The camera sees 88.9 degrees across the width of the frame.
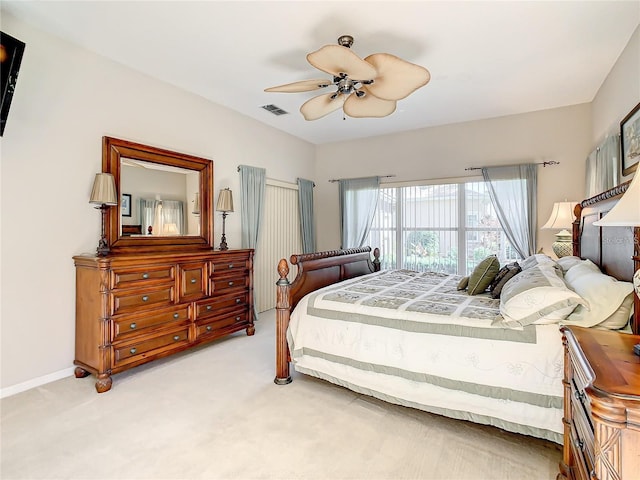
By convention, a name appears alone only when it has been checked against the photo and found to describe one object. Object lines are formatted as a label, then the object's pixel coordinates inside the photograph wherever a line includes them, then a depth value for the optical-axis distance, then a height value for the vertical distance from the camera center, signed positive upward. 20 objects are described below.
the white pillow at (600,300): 1.67 -0.32
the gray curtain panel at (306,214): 5.77 +0.45
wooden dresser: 2.62 -0.63
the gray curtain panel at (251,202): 4.57 +0.52
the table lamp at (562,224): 3.63 +0.17
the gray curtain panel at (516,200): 4.41 +0.53
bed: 1.78 -0.65
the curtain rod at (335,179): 5.75 +1.07
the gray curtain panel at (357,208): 5.60 +0.54
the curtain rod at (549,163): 4.32 +1.01
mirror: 3.13 +0.43
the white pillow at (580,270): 2.10 -0.21
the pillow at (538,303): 1.76 -0.36
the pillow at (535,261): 2.78 -0.19
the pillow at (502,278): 2.59 -0.33
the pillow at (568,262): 2.56 -0.19
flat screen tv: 2.07 +1.11
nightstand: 0.87 -0.49
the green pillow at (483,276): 2.71 -0.31
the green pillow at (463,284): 2.95 -0.41
